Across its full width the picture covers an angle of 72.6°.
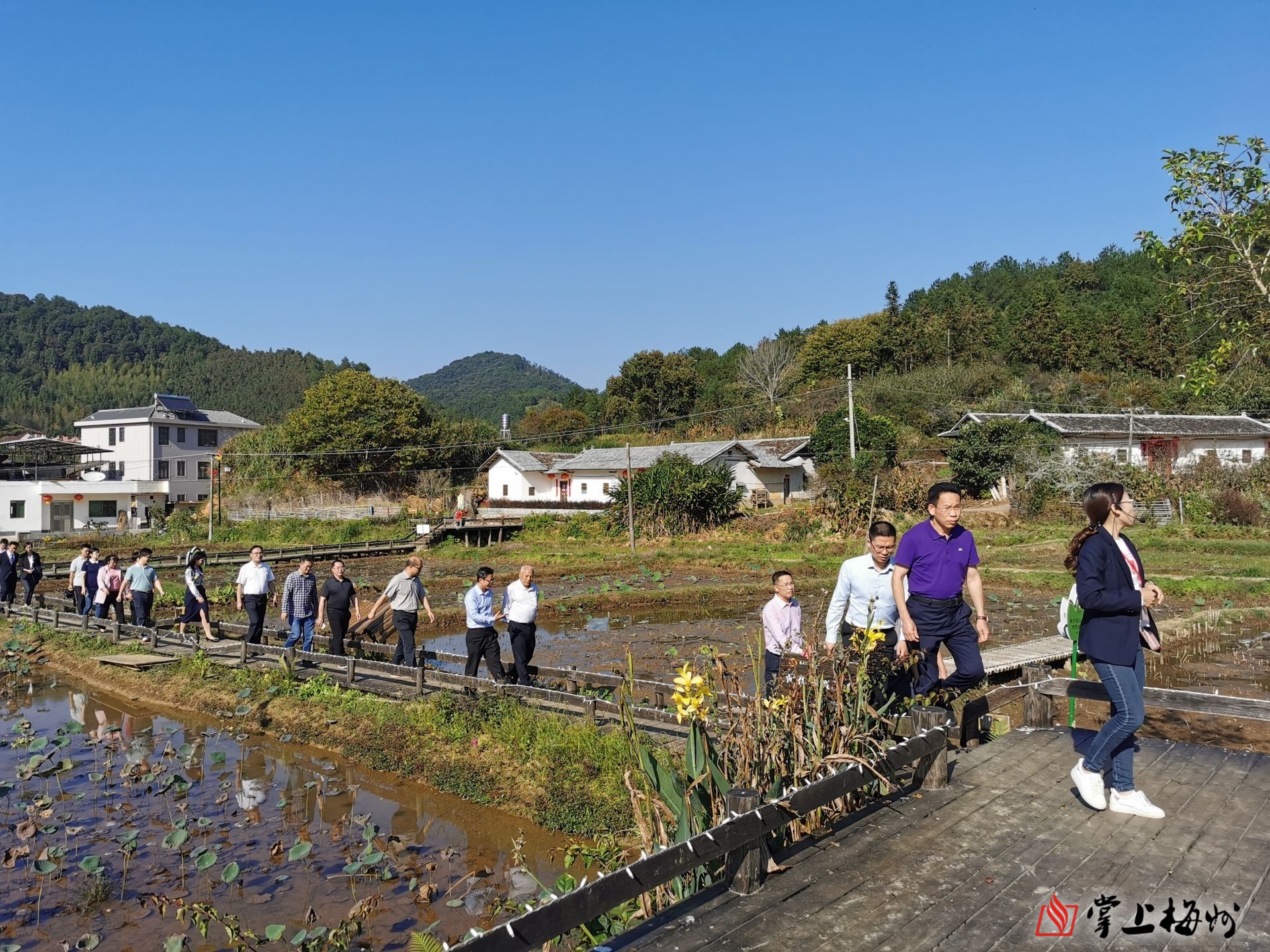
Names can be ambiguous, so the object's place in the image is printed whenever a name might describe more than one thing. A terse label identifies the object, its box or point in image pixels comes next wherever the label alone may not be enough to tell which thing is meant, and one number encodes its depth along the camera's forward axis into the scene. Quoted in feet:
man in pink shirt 25.07
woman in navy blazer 15.44
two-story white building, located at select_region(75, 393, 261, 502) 181.06
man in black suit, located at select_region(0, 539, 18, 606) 66.80
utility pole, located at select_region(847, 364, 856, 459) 123.26
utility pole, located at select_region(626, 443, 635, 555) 113.46
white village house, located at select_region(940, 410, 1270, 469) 131.64
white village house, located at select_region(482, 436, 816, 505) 149.79
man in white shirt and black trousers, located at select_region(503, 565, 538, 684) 34.91
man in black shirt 42.98
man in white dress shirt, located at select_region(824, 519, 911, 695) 22.40
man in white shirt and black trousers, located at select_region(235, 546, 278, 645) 45.52
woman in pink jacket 58.03
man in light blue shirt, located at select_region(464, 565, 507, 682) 35.32
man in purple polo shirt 18.93
